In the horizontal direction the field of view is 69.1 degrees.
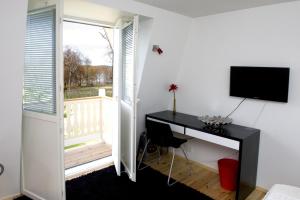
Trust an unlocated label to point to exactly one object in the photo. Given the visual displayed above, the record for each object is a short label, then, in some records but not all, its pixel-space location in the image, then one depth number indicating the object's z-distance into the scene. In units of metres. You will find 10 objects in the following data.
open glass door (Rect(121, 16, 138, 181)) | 2.61
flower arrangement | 3.43
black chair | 2.81
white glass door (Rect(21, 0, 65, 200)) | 2.05
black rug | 2.51
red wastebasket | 2.68
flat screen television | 2.41
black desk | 2.35
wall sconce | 2.92
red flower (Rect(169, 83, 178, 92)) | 3.43
